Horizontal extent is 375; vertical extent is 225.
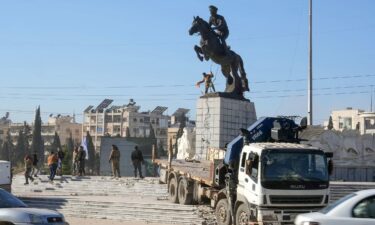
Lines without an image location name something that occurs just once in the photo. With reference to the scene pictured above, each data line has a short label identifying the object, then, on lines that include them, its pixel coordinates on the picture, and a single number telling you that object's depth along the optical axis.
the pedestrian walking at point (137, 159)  32.69
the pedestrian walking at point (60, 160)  34.35
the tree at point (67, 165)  57.12
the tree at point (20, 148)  99.38
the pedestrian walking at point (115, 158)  32.59
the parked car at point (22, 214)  12.02
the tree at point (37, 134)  92.43
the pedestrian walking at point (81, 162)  34.25
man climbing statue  32.20
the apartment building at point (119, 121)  155.38
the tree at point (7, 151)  95.40
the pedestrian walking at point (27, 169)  31.83
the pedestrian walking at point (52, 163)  31.61
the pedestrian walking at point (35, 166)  33.94
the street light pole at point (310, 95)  37.19
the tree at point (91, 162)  76.56
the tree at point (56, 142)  101.21
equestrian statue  31.12
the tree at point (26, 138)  102.84
